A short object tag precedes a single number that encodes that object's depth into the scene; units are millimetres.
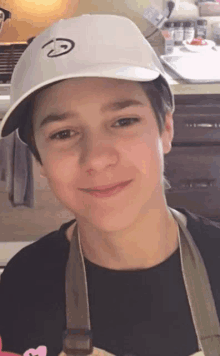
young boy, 558
